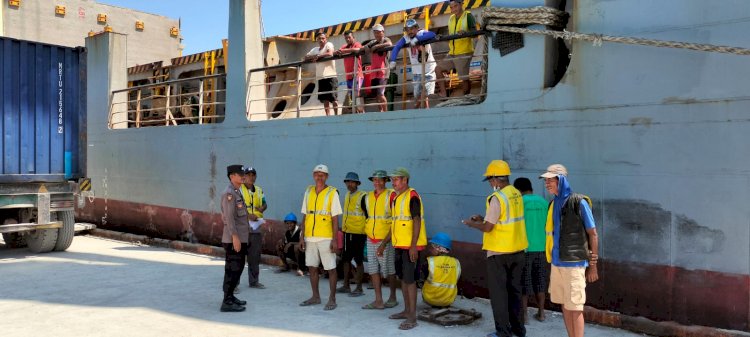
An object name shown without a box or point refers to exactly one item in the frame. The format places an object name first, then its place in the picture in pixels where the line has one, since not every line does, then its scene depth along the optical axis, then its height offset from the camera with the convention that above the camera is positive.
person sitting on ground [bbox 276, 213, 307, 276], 7.77 -1.20
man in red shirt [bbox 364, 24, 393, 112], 7.77 +1.47
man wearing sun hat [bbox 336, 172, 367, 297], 6.76 -0.87
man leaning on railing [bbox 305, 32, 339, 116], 8.77 +1.48
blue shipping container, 8.77 +0.75
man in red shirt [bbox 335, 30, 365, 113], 7.90 +1.42
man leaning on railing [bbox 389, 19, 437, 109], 7.16 +1.30
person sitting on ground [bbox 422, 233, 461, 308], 5.82 -1.20
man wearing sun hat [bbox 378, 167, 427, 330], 5.42 -0.71
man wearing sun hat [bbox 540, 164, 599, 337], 4.28 -0.65
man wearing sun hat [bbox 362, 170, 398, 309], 5.94 -0.74
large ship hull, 4.94 +0.16
